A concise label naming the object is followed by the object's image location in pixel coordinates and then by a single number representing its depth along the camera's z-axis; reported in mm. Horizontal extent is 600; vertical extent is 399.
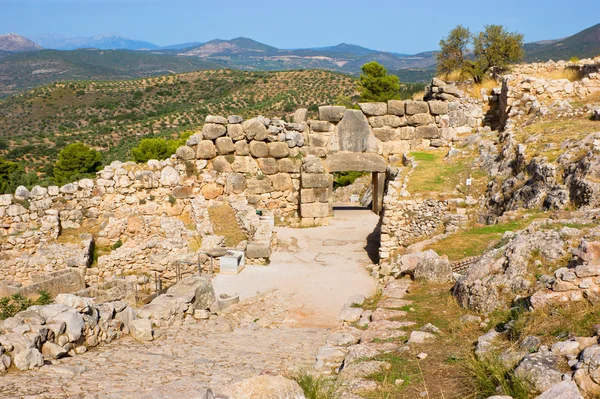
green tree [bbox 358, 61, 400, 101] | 37281
